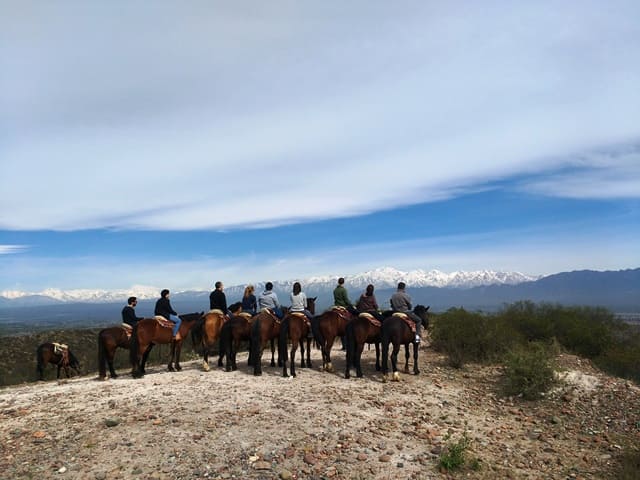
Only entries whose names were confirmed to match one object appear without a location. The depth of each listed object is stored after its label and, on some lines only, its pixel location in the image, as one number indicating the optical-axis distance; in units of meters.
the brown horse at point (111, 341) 12.97
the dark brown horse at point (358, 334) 12.67
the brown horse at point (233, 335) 13.27
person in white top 13.98
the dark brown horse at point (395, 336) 12.38
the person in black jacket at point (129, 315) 13.81
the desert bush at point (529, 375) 10.84
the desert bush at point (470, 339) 14.58
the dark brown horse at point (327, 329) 13.37
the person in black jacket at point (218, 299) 14.60
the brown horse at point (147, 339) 12.60
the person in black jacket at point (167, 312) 13.62
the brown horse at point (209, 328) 13.75
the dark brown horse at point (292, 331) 12.70
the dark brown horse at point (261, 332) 12.66
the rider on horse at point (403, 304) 13.49
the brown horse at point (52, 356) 17.53
